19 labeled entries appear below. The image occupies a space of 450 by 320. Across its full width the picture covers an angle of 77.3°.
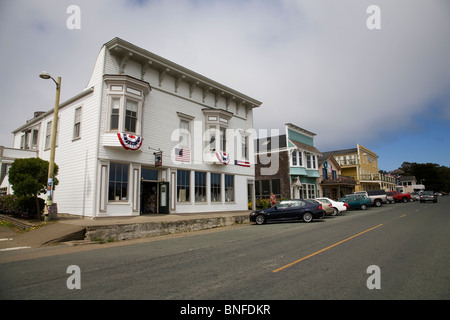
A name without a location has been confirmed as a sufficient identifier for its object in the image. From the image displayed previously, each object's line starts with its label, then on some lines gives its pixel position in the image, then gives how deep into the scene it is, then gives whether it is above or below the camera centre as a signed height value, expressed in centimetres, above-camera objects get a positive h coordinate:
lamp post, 1237 +92
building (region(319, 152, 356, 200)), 4119 +262
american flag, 1828 +284
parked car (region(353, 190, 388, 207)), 3566 -6
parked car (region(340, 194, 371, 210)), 3133 -48
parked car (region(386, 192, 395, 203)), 4154 -23
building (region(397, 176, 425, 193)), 9734 +447
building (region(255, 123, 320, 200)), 3472 +405
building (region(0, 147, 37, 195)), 2361 +359
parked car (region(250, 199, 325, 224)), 1747 -88
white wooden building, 1500 +358
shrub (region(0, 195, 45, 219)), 1420 -36
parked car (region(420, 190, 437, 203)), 4009 +1
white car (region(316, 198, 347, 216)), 2428 -80
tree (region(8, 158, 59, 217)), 1296 +110
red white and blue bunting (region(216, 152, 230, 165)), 2058 +298
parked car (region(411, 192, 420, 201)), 5145 -14
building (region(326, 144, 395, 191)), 5600 +628
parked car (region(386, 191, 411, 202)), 4428 -10
